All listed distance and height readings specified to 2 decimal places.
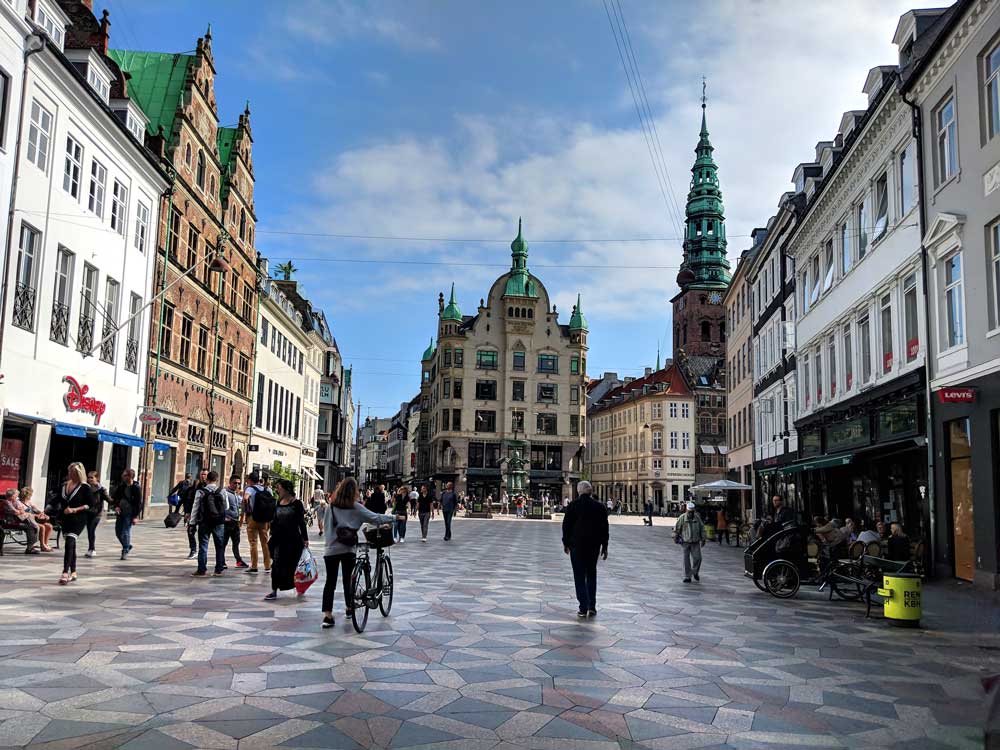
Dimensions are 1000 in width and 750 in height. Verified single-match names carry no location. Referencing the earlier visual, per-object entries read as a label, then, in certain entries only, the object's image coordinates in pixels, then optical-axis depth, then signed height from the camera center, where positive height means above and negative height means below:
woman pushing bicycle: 9.93 -0.56
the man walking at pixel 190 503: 15.72 -0.73
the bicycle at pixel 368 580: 9.75 -1.14
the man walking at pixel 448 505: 27.84 -0.67
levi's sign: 15.84 +1.82
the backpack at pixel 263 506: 14.38 -0.42
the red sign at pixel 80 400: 24.77 +2.27
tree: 66.94 +16.43
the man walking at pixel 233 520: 15.05 -0.70
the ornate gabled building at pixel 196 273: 33.12 +8.91
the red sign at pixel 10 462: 21.81 +0.35
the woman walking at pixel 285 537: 12.00 -0.78
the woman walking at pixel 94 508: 14.60 -0.52
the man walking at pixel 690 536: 16.01 -0.88
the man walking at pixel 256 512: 14.41 -0.54
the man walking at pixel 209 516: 14.75 -0.62
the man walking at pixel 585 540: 11.41 -0.72
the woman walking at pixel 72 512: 12.51 -0.51
